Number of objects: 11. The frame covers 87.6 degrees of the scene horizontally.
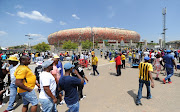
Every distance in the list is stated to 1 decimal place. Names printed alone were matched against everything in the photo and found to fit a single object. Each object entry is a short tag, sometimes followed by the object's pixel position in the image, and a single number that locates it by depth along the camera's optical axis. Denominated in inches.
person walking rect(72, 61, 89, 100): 131.0
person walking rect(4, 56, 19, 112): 104.5
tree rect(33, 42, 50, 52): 1426.6
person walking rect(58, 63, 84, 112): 69.4
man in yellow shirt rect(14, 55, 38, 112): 73.2
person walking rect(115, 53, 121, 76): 241.4
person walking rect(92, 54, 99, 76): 242.4
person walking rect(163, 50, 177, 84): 177.7
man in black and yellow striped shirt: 116.2
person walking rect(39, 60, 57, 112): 68.3
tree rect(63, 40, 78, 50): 1910.7
